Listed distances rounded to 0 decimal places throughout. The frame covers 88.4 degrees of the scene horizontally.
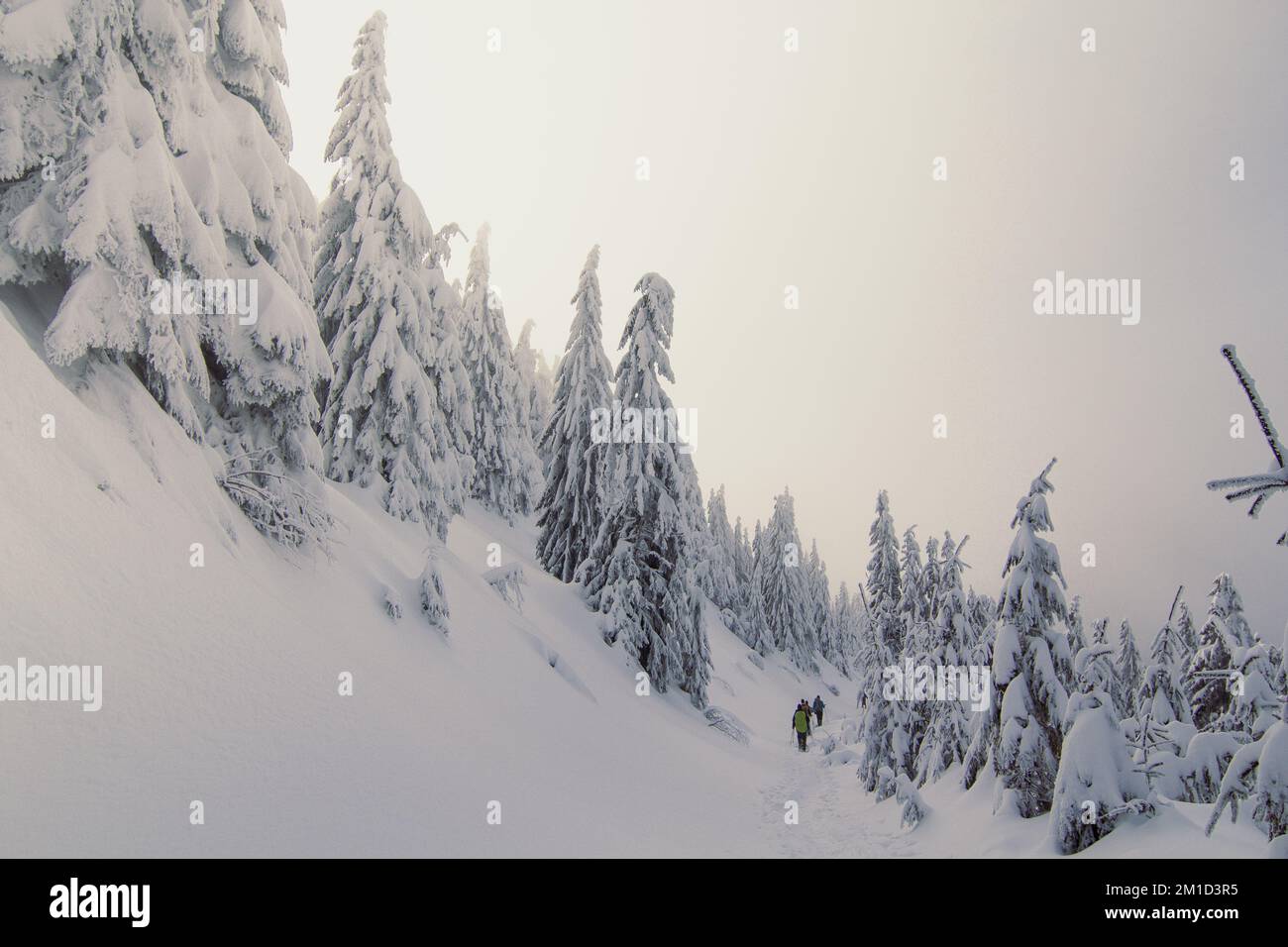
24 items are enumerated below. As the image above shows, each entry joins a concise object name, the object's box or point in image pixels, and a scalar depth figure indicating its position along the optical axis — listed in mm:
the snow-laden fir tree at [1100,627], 34547
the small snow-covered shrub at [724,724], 21173
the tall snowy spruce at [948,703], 14477
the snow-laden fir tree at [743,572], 58088
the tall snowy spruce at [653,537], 21078
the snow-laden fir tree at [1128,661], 36750
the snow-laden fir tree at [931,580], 20327
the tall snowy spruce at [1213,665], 20000
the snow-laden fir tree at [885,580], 22891
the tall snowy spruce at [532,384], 50156
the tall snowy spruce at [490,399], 36281
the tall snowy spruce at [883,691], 16938
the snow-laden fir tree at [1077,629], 39512
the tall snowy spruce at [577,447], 26344
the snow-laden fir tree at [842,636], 82000
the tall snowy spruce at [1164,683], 15559
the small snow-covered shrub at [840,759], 22453
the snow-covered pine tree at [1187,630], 28736
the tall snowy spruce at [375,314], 18219
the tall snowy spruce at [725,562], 31092
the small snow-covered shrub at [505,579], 16938
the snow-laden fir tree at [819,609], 75500
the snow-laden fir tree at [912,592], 20781
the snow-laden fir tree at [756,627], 58250
